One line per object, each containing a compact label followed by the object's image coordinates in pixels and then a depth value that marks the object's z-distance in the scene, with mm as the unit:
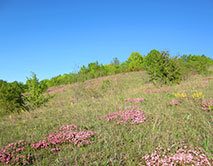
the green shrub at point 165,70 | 13883
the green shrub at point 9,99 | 11047
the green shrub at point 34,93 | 10594
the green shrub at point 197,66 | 23050
